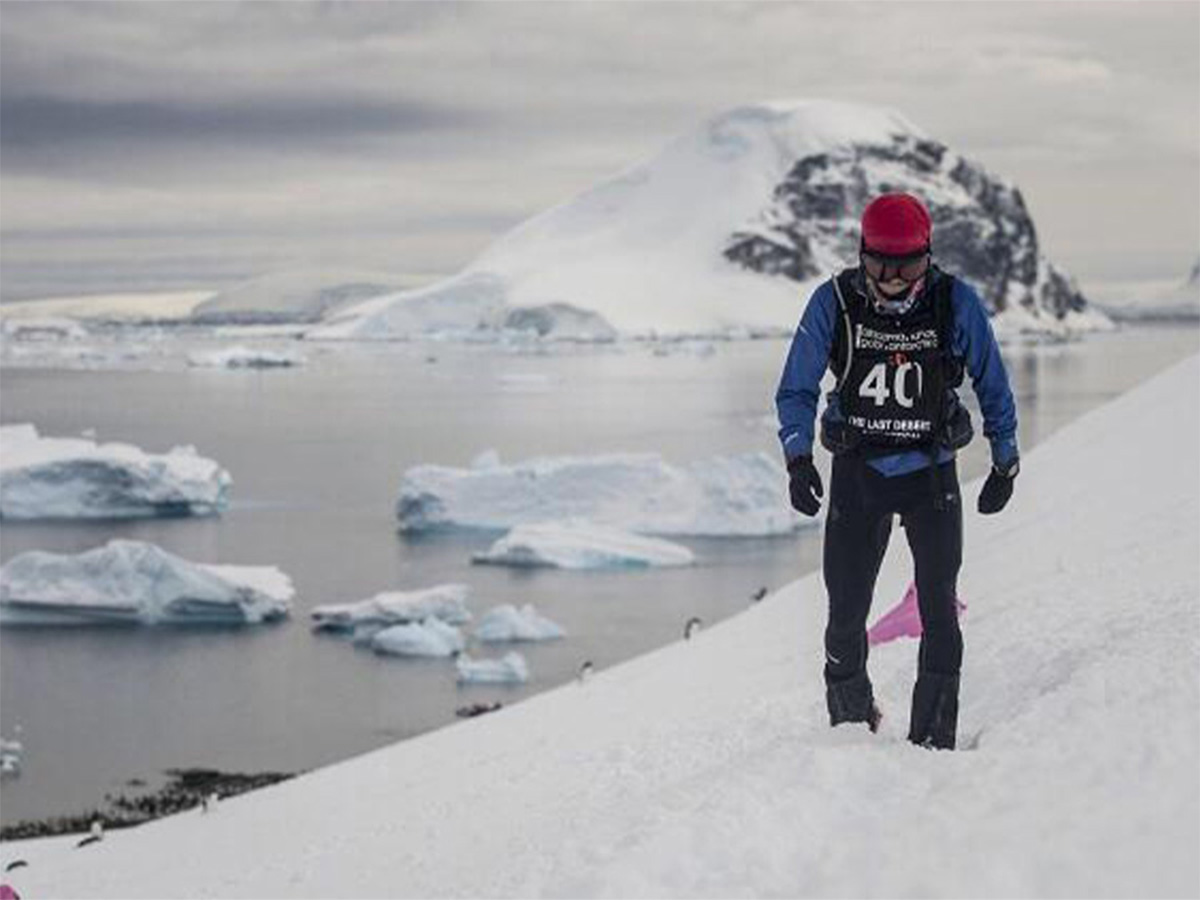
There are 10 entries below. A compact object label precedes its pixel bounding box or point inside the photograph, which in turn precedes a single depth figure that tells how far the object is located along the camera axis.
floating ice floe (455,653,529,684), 27.02
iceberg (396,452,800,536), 43.53
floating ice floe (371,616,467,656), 29.69
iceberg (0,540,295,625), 32.62
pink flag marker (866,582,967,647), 9.15
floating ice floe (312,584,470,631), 30.97
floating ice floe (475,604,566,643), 29.98
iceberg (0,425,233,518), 45.03
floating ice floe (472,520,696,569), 38.47
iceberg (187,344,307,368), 121.69
